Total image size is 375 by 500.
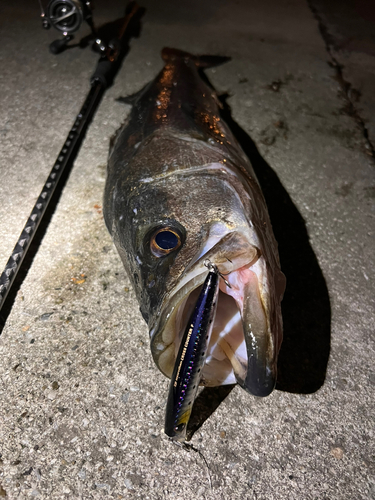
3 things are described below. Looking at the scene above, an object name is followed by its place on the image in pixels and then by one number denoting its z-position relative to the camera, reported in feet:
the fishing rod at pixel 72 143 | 1.24
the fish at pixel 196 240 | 0.82
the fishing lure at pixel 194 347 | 0.79
